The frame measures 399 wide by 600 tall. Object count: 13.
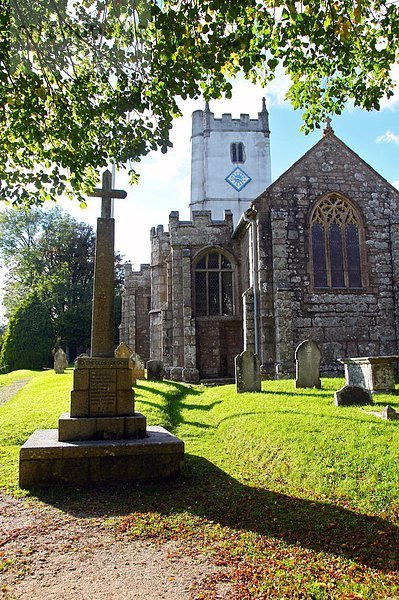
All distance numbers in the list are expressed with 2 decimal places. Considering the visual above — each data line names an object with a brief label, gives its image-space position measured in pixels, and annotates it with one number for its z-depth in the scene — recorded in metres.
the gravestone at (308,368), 11.78
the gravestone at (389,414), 7.40
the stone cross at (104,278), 6.53
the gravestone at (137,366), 16.59
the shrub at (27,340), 32.53
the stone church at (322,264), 15.60
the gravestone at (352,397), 8.85
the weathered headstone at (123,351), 16.44
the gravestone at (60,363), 24.20
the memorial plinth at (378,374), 10.12
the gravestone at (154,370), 17.52
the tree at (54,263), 41.12
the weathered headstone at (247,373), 12.09
